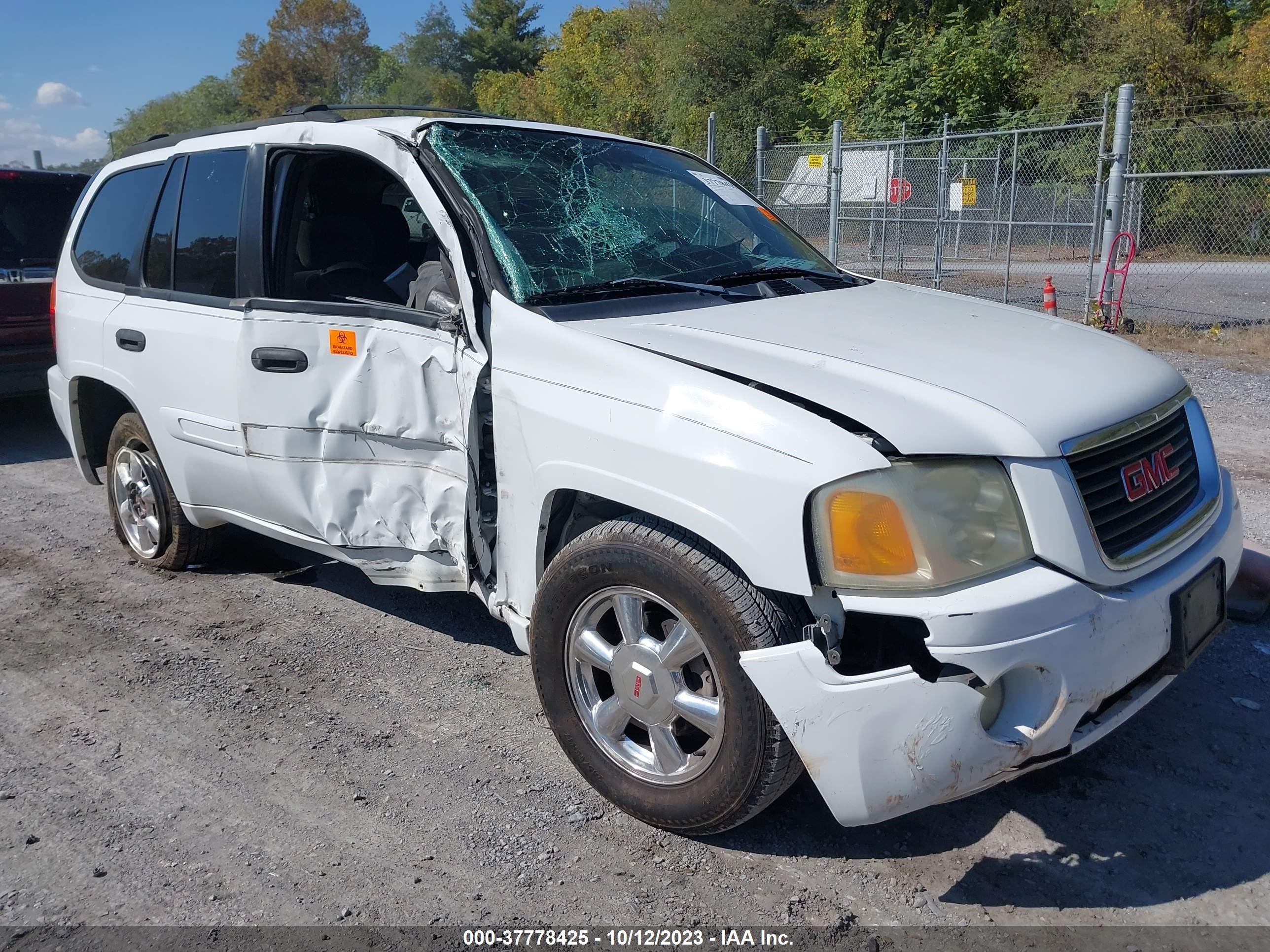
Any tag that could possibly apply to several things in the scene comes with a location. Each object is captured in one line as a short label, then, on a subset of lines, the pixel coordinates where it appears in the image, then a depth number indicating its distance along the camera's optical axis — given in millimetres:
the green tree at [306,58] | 71250
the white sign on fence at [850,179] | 15922
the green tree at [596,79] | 39938
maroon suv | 7172
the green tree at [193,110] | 74125
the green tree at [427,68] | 64125
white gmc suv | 2324
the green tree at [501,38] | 65250
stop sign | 16266
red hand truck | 10805
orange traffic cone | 10453
